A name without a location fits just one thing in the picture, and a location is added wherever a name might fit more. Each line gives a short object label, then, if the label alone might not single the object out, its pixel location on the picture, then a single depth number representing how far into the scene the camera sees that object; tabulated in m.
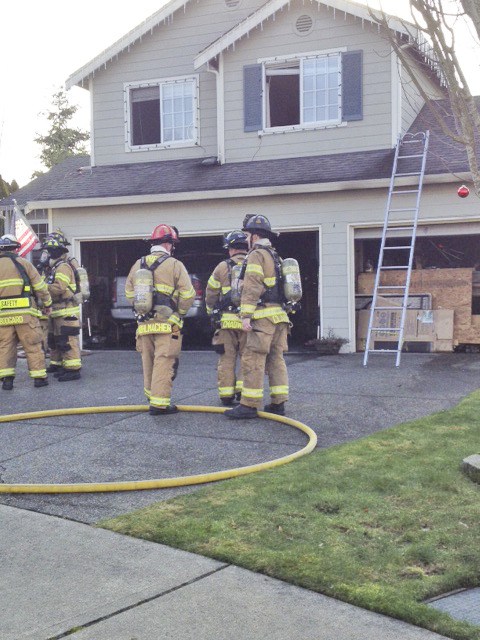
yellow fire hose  5.49
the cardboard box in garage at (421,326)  13.20
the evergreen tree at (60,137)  48.04
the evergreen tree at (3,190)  26.89
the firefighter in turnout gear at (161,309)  8.10
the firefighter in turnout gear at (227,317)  8.51
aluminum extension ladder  12.22
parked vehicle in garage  14.55
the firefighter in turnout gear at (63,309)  11.05
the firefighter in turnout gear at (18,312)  10.34
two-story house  13.49
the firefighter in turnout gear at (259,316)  7.71
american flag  14.92
